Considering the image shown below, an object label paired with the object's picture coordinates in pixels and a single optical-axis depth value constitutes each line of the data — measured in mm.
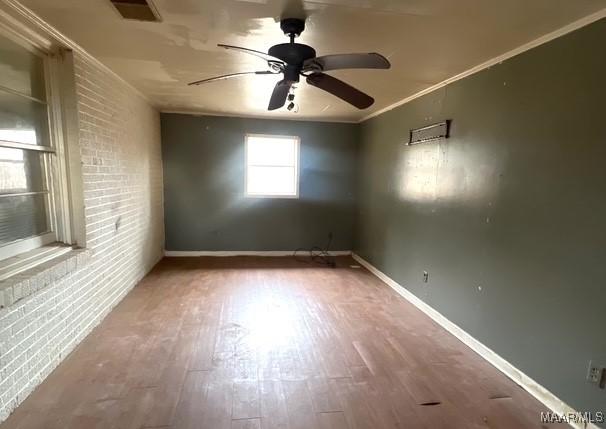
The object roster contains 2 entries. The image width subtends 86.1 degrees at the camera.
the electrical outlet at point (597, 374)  1668
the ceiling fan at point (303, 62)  1749
